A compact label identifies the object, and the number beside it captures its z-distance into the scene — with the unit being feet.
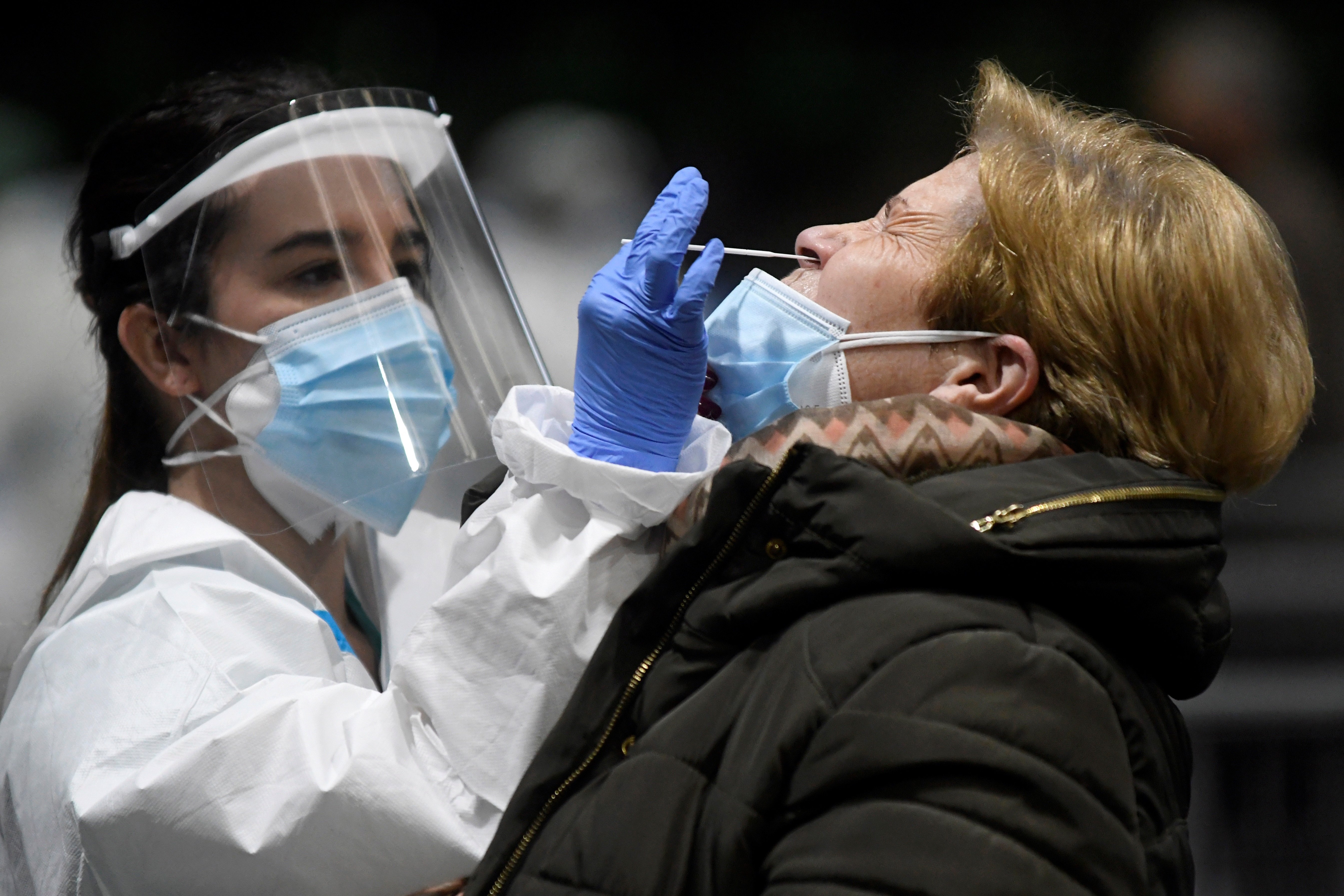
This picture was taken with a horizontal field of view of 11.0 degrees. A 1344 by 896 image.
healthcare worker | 12.22
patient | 11.83
